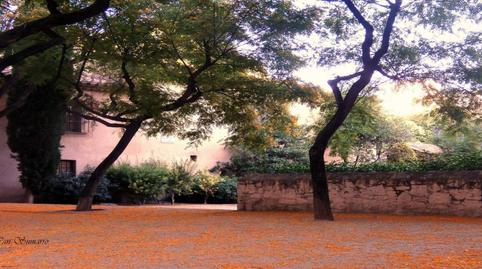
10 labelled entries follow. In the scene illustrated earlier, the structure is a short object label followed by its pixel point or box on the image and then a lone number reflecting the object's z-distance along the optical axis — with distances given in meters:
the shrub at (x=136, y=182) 24.12
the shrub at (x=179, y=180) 24.78
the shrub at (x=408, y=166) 12.96
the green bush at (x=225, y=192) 26.11
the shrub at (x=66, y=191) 23.33
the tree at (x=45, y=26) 10.61
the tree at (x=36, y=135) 22.42
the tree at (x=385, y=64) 12.16
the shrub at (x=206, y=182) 25.45
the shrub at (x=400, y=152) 27.09
